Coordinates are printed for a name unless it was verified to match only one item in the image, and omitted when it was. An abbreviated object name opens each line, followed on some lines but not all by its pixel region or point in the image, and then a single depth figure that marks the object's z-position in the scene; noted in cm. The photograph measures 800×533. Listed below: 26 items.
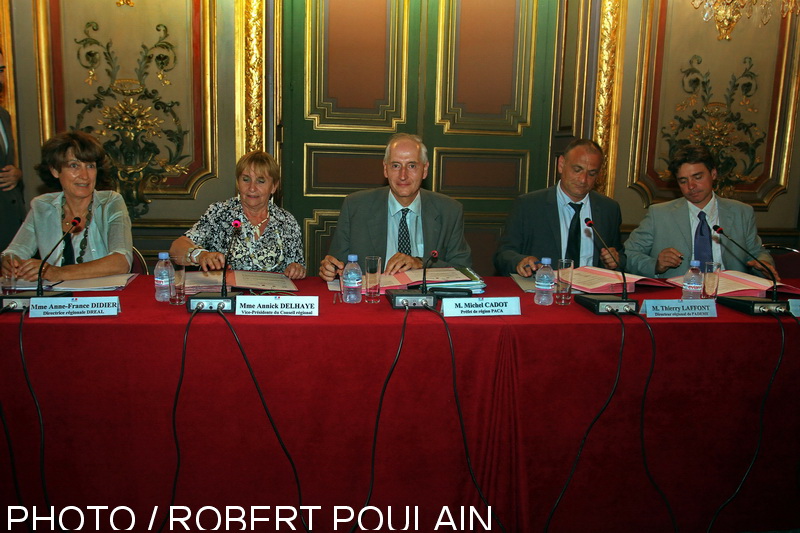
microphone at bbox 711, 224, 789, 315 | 183
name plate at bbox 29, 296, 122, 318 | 160
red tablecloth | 157
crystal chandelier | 340
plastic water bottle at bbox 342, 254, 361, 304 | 189
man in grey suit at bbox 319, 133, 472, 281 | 269
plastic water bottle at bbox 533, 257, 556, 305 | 194
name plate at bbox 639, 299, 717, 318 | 177
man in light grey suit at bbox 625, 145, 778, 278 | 273
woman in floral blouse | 262
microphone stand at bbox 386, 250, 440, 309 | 180
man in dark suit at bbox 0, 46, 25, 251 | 310
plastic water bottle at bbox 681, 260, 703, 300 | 206
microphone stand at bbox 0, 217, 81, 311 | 165
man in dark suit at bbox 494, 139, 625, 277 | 287
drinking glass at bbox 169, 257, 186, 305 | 182
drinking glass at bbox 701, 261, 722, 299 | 207
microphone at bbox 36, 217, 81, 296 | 172
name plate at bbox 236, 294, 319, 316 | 168
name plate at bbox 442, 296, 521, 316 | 172
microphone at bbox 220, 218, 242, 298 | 174
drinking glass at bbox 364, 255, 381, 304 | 194
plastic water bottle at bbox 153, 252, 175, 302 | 182
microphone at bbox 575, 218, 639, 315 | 179
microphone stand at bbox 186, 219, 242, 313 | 167
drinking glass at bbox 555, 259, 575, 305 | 196
